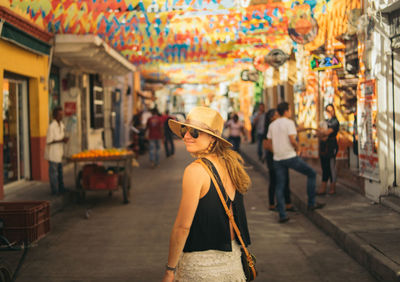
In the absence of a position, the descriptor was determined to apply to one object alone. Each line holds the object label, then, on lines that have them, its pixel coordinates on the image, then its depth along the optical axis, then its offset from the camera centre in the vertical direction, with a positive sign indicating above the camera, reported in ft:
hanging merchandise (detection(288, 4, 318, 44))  40.52 +7.25
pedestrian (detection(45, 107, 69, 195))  35.22 -1.65
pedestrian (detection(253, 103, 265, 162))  60.54 -0.69
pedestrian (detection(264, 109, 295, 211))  31.21 -3.87
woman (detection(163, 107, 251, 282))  9.78 -1.72
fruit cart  33.65 -3.15
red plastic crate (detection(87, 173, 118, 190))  33.99 -3.66
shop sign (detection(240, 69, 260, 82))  77.41 +6.68
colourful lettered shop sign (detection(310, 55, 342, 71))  36.45 +3.92
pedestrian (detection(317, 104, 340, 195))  32.81 -1.70
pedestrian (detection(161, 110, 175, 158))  72.08 -2.16
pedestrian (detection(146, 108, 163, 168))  59.57 -1.56
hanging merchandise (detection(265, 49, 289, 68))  55.36 +6.67
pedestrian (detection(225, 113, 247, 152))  58.29 -0.81
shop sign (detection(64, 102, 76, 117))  55.67 +1.78
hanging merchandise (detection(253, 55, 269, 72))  66.85 +7.36
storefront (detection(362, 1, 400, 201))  28.78 +0.95
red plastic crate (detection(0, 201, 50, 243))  21.07 -3.79
